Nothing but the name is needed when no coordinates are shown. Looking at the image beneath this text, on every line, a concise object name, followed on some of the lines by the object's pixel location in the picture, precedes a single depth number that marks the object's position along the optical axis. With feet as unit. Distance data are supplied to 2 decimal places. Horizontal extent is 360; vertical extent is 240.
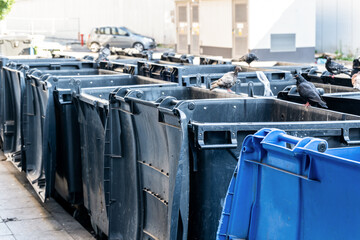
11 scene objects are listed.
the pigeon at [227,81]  29.42
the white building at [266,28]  101.71
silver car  140.46
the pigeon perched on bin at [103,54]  47.07
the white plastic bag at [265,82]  29.73
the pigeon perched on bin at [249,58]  46.96
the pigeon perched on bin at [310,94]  20.80
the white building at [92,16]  155.94
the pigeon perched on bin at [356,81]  27.35
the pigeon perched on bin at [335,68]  39.50
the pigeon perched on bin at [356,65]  35.21
